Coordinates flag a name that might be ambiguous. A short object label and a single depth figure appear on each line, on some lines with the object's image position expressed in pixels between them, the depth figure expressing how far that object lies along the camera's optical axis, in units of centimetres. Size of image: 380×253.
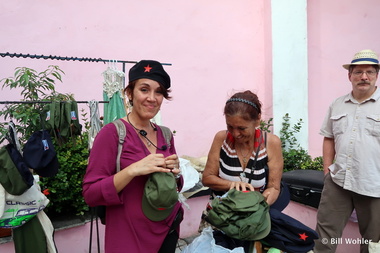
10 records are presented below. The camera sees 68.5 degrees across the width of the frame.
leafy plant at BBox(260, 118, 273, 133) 516
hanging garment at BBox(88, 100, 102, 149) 272
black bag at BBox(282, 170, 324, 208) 355
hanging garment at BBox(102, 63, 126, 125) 285
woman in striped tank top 172
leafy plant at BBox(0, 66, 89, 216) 271
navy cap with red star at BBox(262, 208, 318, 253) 152
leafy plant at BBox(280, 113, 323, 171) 468
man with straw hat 251
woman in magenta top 136
